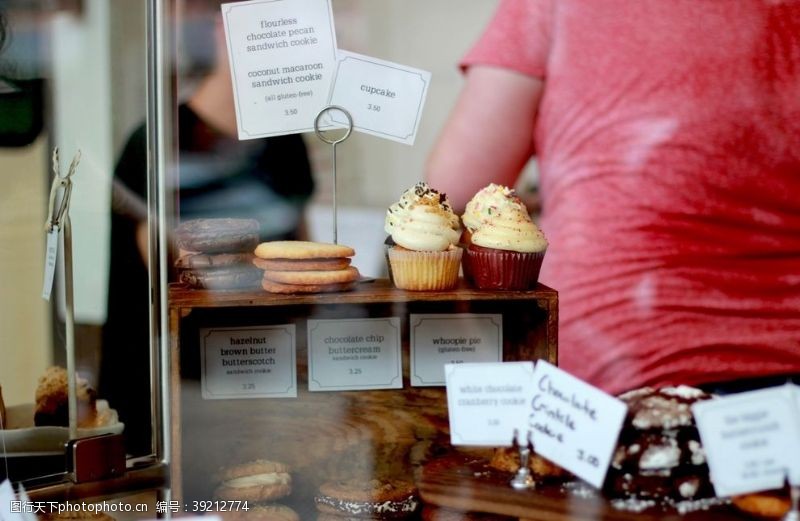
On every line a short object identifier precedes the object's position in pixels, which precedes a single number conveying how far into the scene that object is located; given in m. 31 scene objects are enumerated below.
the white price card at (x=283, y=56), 1.64
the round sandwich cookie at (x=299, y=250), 1.57
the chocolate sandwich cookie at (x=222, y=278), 1.60
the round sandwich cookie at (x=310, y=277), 1.56
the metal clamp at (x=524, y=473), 1.48
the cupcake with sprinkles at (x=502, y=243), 1.59
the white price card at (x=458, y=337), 1.71
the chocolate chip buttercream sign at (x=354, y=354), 1.72
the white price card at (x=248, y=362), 1.71
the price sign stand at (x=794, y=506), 1.31
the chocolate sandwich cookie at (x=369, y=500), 1.63
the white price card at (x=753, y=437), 1.36
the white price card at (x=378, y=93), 1.64
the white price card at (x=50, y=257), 1.69
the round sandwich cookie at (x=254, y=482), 1.66
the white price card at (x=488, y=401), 1.51
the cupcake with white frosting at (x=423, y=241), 1.59
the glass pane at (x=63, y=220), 1.69
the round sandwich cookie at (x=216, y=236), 1.61
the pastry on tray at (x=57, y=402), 1.69
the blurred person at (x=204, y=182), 1.68
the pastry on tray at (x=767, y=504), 1.36
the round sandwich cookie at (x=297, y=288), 1.55
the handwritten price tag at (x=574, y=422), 1.41
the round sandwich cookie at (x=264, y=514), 1.62
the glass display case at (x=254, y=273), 1.60
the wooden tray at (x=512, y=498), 1.39
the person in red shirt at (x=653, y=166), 1.58
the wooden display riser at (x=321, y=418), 1.69
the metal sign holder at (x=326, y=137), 1.65
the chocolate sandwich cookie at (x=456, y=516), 1.57
